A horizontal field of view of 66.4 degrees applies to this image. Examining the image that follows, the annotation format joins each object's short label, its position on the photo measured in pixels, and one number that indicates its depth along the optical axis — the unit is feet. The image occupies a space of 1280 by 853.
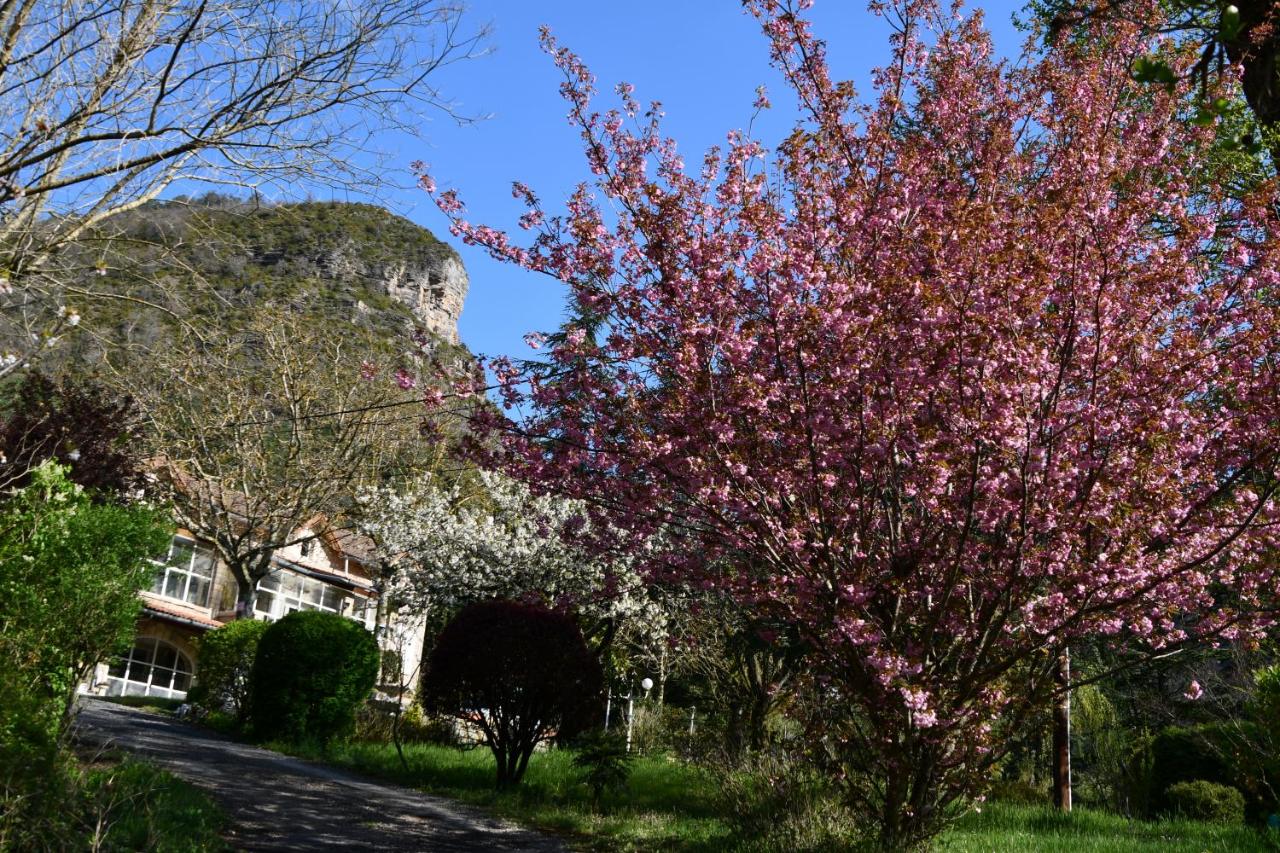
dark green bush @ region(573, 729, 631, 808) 34.73
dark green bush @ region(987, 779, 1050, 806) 37.92
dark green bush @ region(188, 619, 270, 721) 62.18
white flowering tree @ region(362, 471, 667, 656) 62.03
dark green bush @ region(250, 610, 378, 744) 51.03
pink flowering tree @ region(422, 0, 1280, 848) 19.53
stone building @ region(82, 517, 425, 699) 95.30
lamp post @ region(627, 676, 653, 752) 49.21
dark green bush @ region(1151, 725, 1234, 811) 34.30
